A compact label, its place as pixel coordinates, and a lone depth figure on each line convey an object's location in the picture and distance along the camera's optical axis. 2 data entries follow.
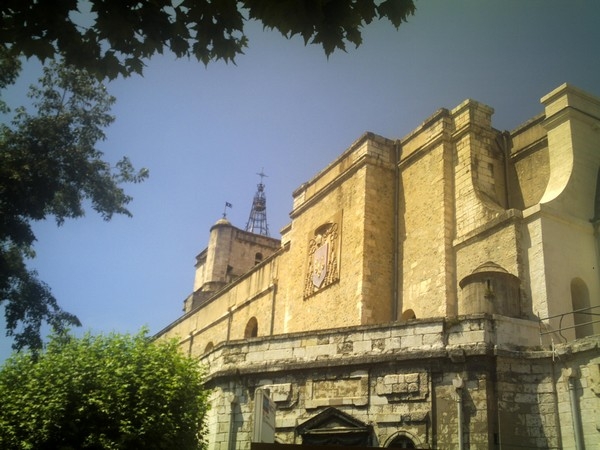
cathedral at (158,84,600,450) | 11.20
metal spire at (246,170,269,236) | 42.31
